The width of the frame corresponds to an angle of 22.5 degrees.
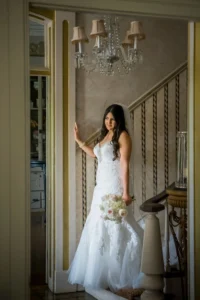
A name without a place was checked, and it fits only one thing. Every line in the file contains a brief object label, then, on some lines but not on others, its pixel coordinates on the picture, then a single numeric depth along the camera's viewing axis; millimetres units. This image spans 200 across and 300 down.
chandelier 4230
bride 4211
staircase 4605
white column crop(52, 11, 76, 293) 4336
